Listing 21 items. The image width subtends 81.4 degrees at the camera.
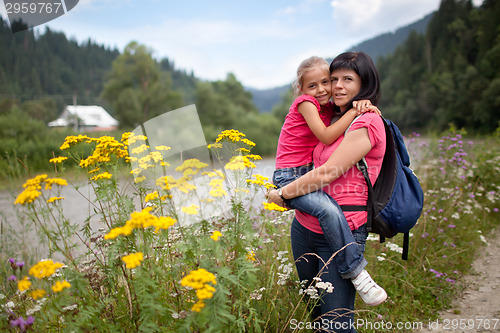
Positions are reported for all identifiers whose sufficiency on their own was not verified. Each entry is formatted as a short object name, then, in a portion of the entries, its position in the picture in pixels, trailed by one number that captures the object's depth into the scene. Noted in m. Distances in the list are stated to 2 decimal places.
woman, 1.67
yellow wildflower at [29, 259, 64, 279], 1.23
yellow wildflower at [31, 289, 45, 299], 1.25
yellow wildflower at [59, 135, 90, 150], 1.95
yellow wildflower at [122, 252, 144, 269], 1.13
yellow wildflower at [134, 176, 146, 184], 1.84
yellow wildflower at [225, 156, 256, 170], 1.67
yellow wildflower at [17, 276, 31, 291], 1.24
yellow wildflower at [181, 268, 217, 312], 1.12
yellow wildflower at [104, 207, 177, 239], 1.21
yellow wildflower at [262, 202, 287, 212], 1.59
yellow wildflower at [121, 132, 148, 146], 1.95
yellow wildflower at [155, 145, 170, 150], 1.94
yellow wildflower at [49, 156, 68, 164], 1.85
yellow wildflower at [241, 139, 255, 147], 2.07
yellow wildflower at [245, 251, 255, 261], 1.73
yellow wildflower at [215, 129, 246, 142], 2.08
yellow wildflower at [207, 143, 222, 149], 2.07
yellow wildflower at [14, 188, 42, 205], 1.32
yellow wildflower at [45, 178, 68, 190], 1.46
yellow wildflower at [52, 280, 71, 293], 1.23
